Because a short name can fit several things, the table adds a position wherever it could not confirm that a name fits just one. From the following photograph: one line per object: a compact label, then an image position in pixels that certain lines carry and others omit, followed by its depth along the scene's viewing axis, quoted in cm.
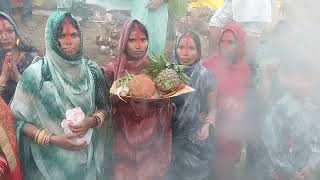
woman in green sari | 200
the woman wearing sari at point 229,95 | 259
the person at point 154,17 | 290
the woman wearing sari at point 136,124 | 219
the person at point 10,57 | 214
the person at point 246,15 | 303
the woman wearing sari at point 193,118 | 234
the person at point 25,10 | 290
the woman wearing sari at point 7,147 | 195
